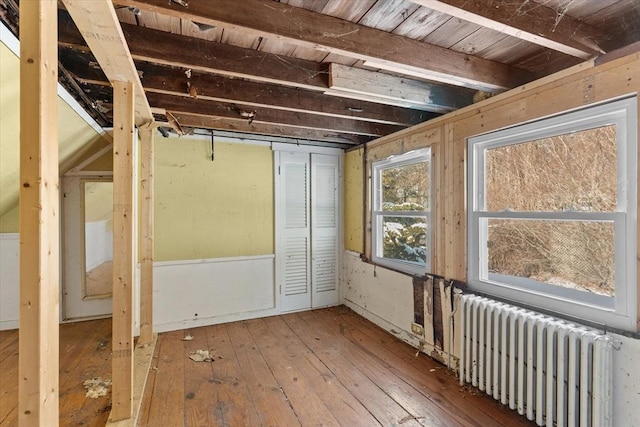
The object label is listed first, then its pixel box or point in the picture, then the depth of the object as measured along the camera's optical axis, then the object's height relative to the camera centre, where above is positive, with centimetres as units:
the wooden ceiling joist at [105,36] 116 +77
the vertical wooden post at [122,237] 177 -14
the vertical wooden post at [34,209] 79 +1
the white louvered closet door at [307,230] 388 -25
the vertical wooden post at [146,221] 276 -8
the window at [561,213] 157 -2
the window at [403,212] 299 -1
